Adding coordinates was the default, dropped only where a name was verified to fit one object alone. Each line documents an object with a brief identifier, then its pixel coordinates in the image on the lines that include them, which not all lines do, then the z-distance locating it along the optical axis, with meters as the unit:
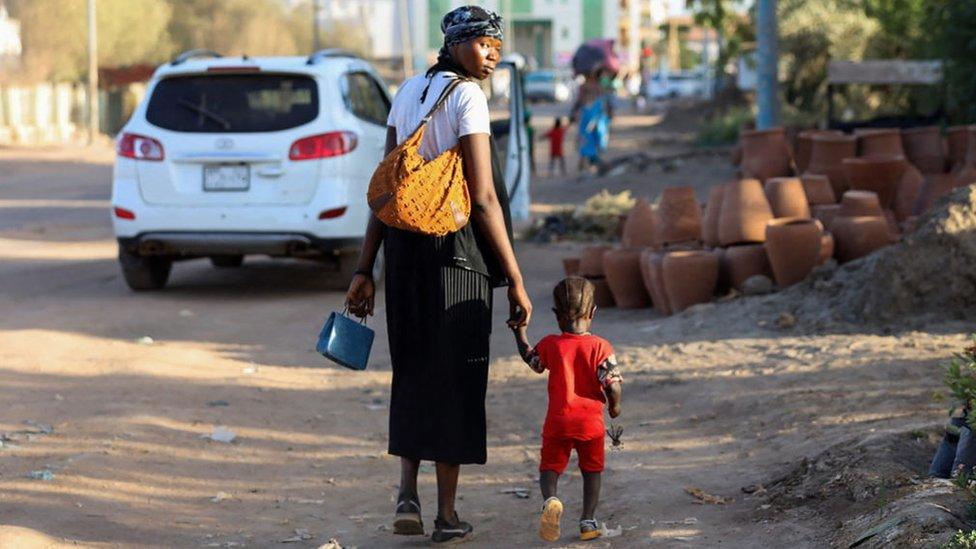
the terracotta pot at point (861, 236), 10.33
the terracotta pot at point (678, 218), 11.06
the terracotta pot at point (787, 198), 10.85
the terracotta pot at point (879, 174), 12.68
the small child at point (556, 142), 27.20
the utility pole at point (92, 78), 43.09
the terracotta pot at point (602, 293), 11.26
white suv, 11.23
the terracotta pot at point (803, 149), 14.83
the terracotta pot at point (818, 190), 11.85
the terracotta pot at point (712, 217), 10.77
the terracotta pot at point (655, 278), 10.48
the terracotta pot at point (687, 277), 10.32
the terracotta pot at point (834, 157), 13.57
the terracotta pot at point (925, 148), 14.30
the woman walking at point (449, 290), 5.20
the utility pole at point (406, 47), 72.32
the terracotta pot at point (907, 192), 12.67
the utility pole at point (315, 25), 60.70
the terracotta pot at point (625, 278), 10.90
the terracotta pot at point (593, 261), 11.28
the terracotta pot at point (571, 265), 11.92
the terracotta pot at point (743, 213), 10.45
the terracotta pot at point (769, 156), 14.43
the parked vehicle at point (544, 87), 75.25
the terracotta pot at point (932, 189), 12.45
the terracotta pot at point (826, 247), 10.20
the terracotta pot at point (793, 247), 10.06
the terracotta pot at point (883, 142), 13.53
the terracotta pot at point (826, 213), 11.07
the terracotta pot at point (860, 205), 10.62
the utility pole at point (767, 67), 18.39
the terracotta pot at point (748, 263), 10.44
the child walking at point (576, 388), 5.24
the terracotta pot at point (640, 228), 11.49
